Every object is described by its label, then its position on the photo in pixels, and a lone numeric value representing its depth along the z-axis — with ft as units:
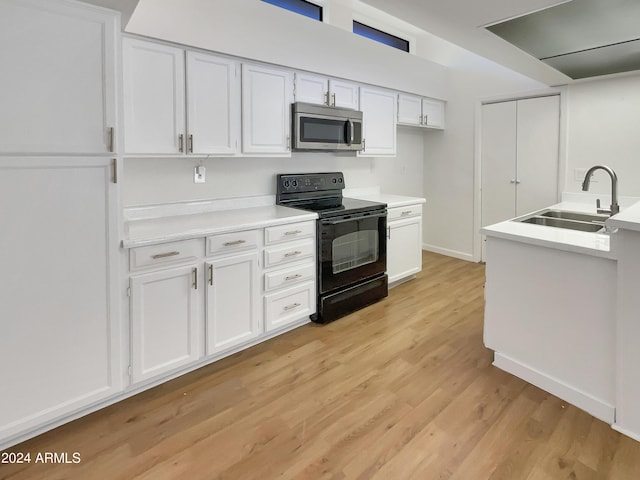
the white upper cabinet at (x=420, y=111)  13.70
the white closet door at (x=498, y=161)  14.19
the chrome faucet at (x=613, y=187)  7.84
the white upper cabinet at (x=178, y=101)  7.47
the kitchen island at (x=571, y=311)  5.76
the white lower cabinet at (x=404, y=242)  12.04
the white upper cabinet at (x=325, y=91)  10.31
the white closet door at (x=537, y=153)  12.92
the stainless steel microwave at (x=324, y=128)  10.16
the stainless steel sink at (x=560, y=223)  8.69
